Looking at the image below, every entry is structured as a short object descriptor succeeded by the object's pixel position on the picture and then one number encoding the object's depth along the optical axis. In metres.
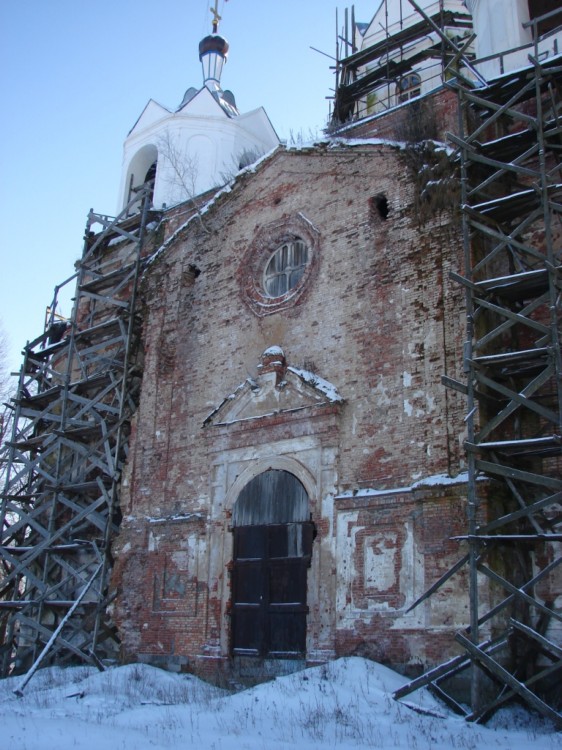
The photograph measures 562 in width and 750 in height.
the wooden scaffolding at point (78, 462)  14.32
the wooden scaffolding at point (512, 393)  8.53
